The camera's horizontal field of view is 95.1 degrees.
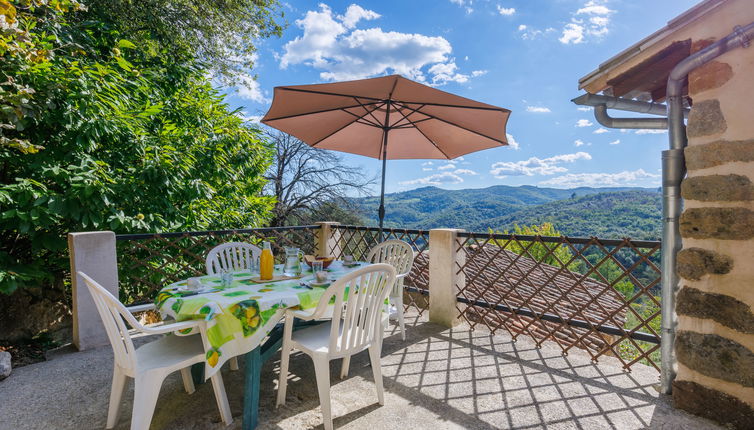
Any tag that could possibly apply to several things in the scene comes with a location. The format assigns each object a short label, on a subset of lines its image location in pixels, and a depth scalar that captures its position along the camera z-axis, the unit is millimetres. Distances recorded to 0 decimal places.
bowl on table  2354
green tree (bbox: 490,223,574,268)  15620
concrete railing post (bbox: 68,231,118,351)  2623
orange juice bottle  2189
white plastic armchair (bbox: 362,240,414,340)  2830
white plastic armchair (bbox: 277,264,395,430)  1646
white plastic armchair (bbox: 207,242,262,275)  2689
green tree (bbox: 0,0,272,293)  2928
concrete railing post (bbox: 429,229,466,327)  3225
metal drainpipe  1962
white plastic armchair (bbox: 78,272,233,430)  1444
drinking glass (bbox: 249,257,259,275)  2389
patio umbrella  2582
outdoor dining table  1576
